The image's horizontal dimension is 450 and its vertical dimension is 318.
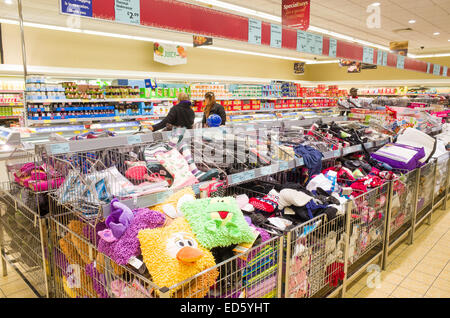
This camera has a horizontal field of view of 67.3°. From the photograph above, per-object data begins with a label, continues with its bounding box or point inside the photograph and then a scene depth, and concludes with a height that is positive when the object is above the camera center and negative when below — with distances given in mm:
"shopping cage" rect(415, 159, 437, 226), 3857 -1083
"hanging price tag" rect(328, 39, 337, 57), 5977 +819
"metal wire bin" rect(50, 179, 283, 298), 1475 -874
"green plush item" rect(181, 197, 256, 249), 1615 -630
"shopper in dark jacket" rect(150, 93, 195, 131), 4780 -300
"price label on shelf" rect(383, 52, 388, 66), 8191 +890
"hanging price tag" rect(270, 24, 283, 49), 4680 +817
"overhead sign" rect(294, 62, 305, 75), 17219 +1311
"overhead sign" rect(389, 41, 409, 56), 11342 +1600
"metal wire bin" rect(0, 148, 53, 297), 2225 -889
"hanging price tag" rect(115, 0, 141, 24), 2975 +722
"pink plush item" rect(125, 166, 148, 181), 2164 -506
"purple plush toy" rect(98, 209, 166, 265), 1539 -677
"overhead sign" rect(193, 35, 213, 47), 8352 +1280
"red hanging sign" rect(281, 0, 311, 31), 5367 +1295
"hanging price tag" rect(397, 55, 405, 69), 9199 +902
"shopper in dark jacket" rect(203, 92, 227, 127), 4883 -204
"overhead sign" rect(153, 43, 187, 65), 11005 +1285
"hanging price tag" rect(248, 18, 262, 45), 4272 +795
